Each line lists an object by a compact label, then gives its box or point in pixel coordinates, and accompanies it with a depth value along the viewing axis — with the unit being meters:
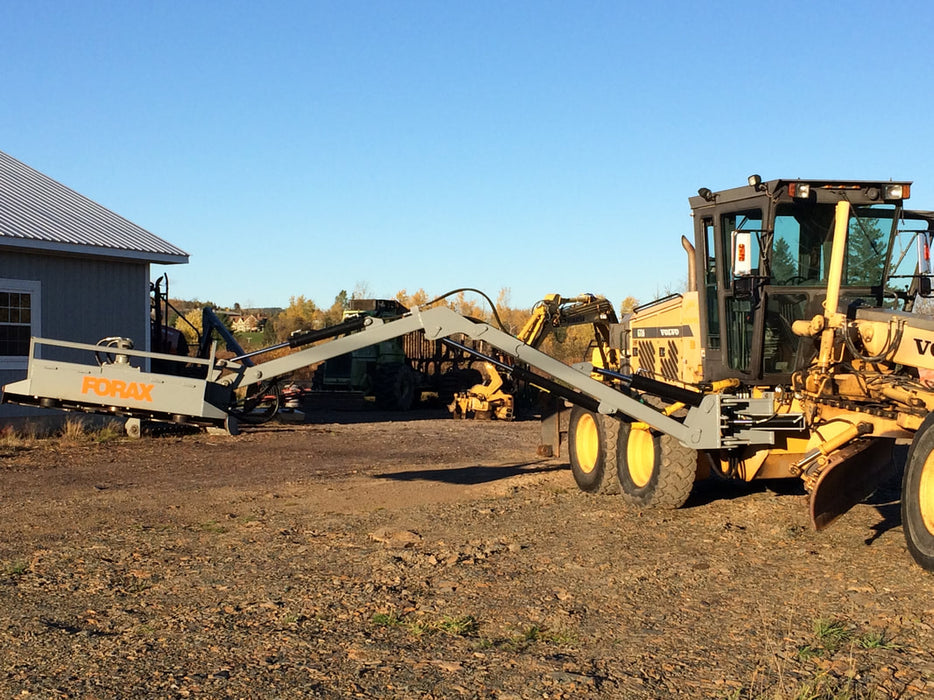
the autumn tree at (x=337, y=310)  54.66
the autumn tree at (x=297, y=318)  52.53
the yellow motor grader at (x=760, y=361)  8.68
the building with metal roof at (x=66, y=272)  17.70
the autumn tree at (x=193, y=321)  44.75
